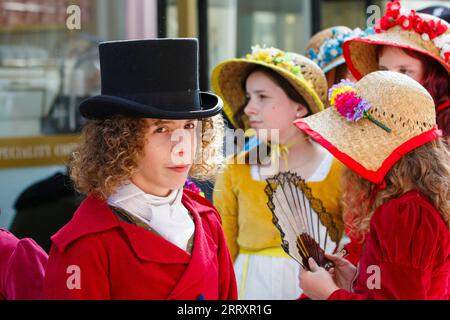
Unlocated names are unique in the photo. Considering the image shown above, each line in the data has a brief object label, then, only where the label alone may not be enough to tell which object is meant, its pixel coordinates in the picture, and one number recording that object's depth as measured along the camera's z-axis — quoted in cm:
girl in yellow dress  688
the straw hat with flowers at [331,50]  830
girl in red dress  470
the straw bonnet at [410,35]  661
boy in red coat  421
